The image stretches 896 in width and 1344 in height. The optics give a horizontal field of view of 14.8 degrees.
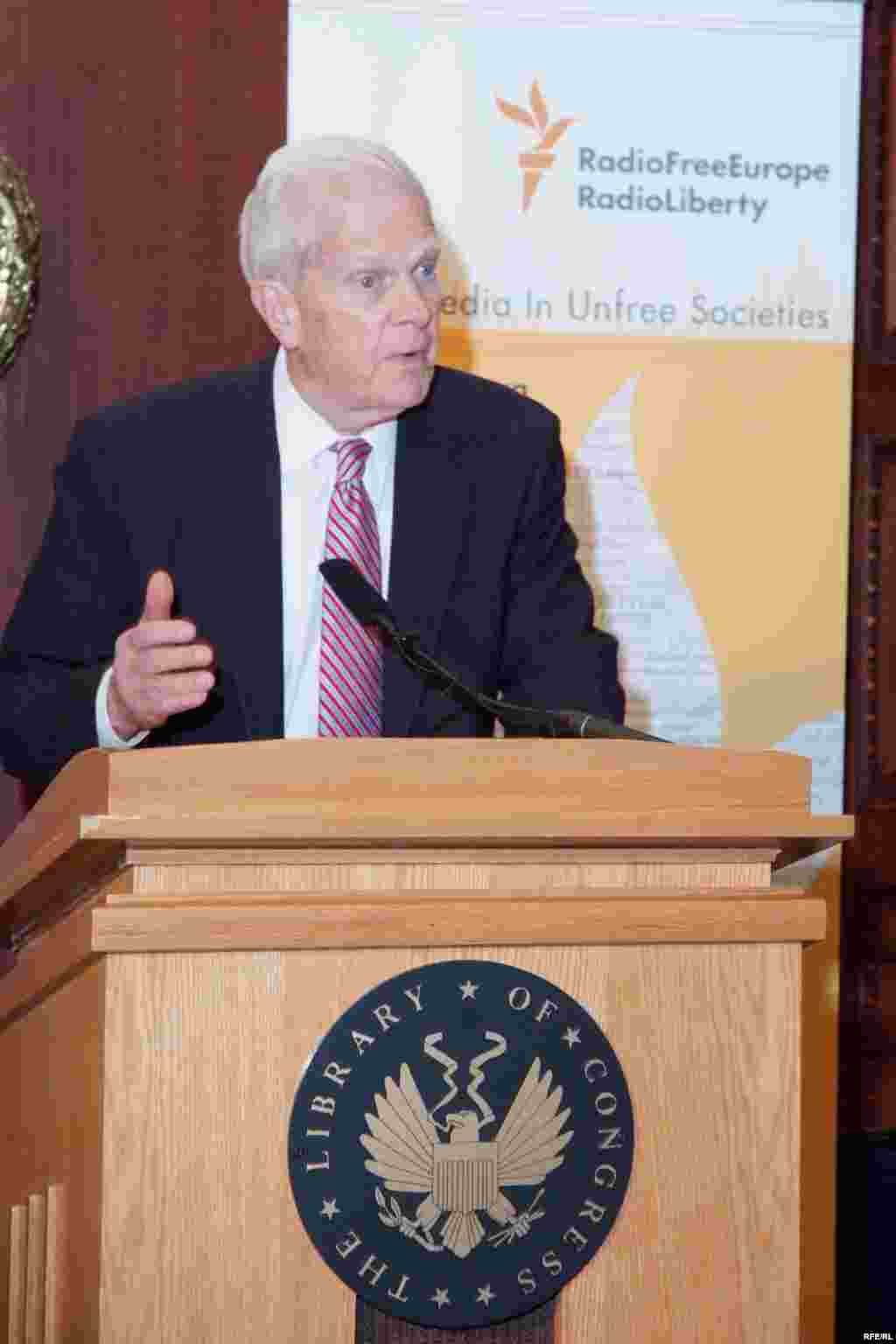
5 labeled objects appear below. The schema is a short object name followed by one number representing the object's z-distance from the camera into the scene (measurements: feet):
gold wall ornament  23.85
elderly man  15.23
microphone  10.49
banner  23.55
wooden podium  8.44
